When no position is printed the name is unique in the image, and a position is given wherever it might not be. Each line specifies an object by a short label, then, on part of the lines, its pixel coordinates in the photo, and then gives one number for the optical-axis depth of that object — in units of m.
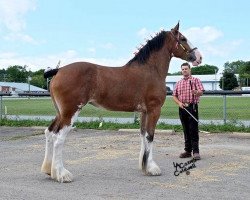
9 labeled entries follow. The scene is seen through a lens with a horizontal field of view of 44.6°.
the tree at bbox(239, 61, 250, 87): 65.44
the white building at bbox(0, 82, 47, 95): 48.79
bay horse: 4.78
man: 6.19
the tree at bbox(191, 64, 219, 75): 87.08
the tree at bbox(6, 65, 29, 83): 58.39
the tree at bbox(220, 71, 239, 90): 58.83
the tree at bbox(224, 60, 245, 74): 100.26
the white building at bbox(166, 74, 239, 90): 59.50
